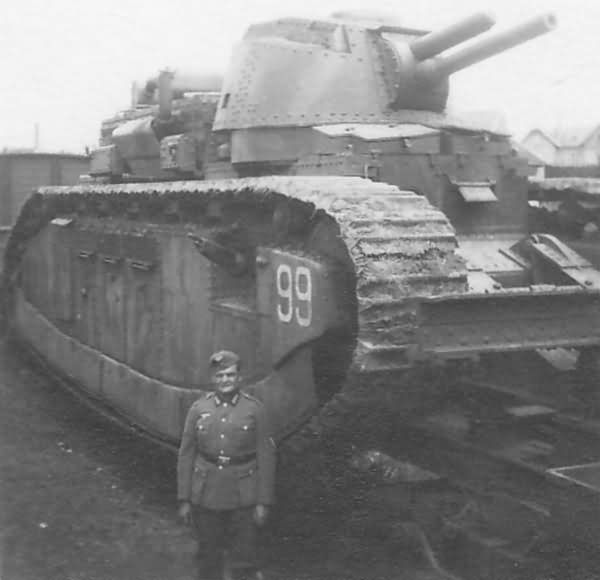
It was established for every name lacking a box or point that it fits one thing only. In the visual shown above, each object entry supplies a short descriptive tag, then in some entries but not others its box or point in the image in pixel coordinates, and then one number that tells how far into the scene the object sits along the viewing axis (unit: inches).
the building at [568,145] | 1684.3
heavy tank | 193.5
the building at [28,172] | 603.5
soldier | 188.7
